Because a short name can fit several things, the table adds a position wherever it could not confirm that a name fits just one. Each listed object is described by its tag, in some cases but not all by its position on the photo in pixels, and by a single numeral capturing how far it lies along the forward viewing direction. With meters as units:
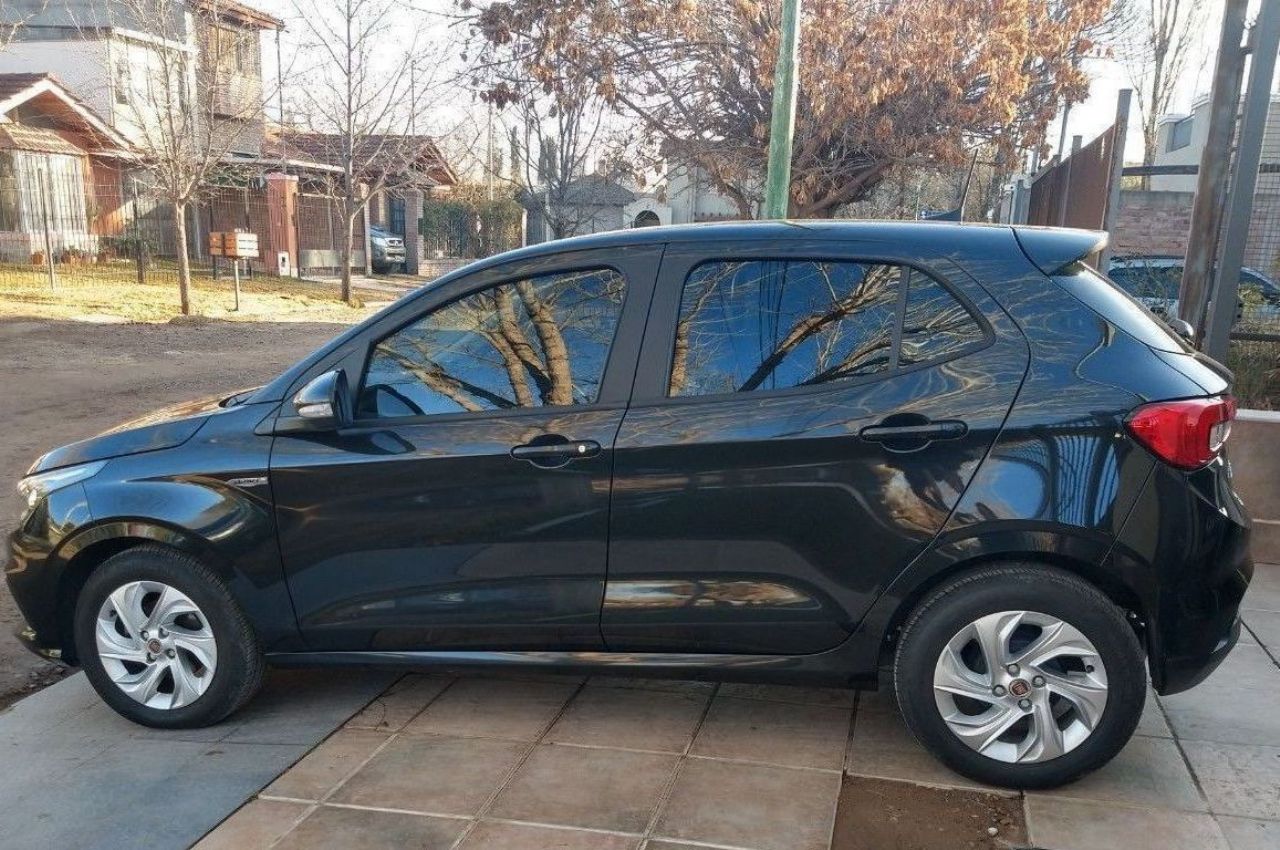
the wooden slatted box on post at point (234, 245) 19.31
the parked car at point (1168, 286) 6.76
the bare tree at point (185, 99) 18.33
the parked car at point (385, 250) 31.39
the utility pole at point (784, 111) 8.21
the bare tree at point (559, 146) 14.41
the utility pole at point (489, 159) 34.97
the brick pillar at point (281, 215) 26.59
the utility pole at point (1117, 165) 6.83
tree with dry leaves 12.89
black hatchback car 3.13
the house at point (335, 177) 24.91
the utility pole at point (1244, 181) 5.72
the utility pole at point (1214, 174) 5.95
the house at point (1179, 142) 24.88
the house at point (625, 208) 19.22
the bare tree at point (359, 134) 22.12
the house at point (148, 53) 19.31
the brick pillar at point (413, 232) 31.41
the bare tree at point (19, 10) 29.13
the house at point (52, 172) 21.92
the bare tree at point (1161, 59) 26.97
